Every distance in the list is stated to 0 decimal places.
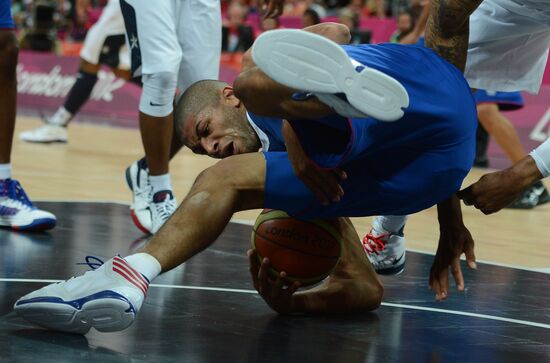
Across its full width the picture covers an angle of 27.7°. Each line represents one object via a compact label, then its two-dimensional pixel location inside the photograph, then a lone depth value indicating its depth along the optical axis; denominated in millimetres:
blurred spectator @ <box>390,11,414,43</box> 12497
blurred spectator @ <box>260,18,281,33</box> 8084
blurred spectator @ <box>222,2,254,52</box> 15336
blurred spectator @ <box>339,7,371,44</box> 13594
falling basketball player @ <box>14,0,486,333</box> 3021
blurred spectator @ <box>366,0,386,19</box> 17047
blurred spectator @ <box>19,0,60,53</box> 17188
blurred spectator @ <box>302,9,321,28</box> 12538
